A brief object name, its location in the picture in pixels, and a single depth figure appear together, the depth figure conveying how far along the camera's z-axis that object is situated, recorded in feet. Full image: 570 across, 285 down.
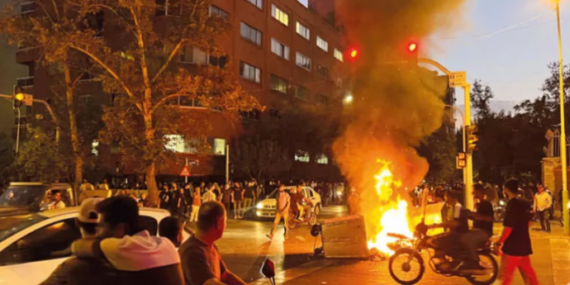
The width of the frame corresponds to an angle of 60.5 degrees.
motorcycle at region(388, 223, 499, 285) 25.18
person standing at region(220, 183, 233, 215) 69.43
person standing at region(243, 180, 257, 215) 74.49
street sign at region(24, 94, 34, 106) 59.72
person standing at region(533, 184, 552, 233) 53.06
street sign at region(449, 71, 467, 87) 47.09
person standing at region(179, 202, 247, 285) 9.17
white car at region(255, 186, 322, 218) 67.41
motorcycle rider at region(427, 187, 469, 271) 25.31
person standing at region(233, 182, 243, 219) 71.00
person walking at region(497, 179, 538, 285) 20.13
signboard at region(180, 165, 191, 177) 65.32
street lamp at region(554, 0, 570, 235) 51.01
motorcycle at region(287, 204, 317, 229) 60.11
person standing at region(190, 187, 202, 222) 57.82
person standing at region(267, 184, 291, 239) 45.91
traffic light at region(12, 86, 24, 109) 57.47
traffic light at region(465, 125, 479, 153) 45.97
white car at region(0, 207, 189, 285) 16.76
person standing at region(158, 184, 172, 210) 64.85
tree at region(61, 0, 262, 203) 52.60
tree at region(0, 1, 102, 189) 51.13
